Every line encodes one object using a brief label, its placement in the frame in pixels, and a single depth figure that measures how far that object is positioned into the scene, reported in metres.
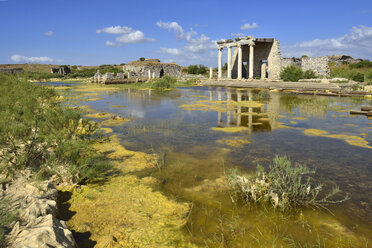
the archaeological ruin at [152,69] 49.03
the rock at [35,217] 2.42
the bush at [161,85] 29.88
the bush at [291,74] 29.34
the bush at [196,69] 58.64
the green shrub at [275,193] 3.71
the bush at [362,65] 41.53
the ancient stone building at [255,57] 33.44
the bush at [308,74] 29.61
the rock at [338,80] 24.99
